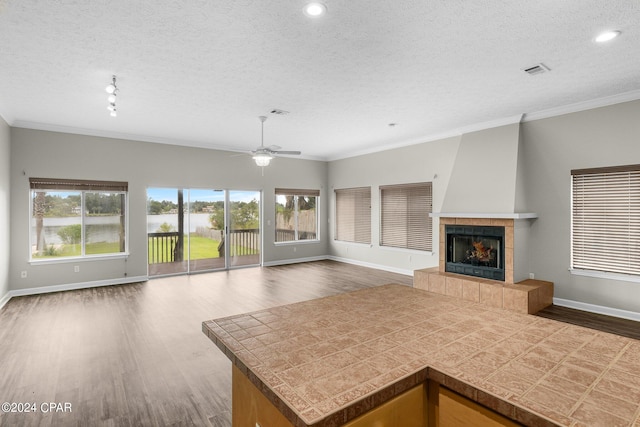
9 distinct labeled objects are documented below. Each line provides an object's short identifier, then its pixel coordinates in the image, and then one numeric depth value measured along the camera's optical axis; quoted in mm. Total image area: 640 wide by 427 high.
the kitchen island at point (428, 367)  964
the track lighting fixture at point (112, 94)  3898
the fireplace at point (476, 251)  5094
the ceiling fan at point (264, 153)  5309
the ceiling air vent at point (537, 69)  3485
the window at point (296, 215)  8906
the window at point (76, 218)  5884
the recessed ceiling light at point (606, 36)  2840
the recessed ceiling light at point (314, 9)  2426
